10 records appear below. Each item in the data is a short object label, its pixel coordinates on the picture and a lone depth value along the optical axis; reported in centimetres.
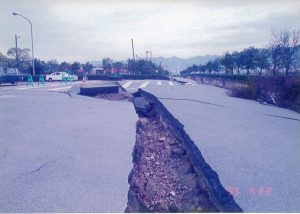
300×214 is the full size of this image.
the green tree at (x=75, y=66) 6675
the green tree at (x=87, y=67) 6748
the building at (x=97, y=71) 6323
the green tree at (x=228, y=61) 4538
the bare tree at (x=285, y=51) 2383
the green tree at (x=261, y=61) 3255
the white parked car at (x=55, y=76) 3375
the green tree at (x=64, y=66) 6906
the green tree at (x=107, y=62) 8117
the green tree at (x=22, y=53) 6662
